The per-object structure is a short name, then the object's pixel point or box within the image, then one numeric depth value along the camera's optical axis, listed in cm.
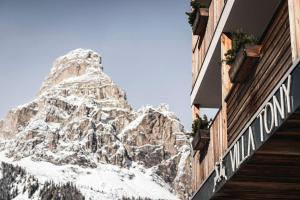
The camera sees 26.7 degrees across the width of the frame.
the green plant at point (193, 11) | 1425
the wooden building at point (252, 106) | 663
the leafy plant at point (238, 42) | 900
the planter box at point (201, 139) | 1221
